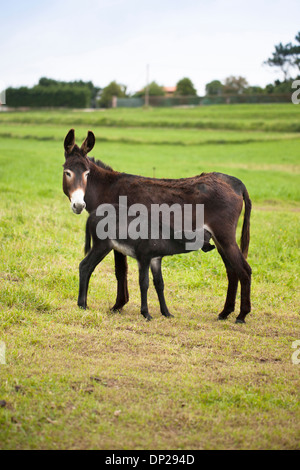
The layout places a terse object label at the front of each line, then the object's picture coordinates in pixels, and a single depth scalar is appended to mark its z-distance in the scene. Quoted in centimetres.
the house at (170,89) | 11212
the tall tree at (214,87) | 7819
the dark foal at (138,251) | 671
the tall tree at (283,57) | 6353
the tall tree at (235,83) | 8038
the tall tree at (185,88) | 8381
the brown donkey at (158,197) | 681
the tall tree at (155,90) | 8793
